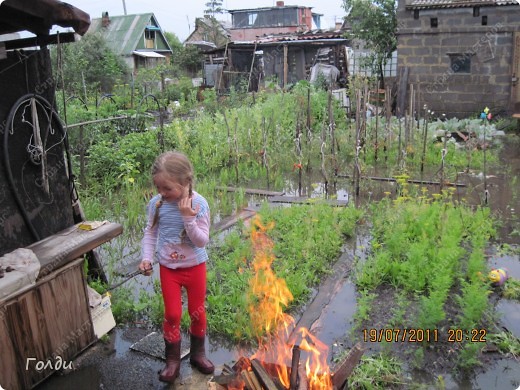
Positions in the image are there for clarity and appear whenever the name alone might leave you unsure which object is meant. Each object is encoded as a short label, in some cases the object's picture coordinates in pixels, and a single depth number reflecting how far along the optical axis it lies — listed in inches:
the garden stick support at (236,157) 388.8
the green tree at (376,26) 788.0
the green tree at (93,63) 896.3
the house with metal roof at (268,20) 1657.2
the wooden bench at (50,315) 140.9
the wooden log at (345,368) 131.1
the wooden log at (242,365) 136.3
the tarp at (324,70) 958.2
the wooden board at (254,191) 358.9
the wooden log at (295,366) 126.0
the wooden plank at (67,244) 152.0
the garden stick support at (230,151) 413.1
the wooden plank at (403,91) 668.1
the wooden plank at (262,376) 125.0
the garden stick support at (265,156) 386.6
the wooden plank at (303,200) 317.7
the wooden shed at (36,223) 143.3
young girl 137.1
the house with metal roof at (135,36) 1401.3
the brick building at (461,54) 616.7
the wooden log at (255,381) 126.6
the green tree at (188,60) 1370.6
